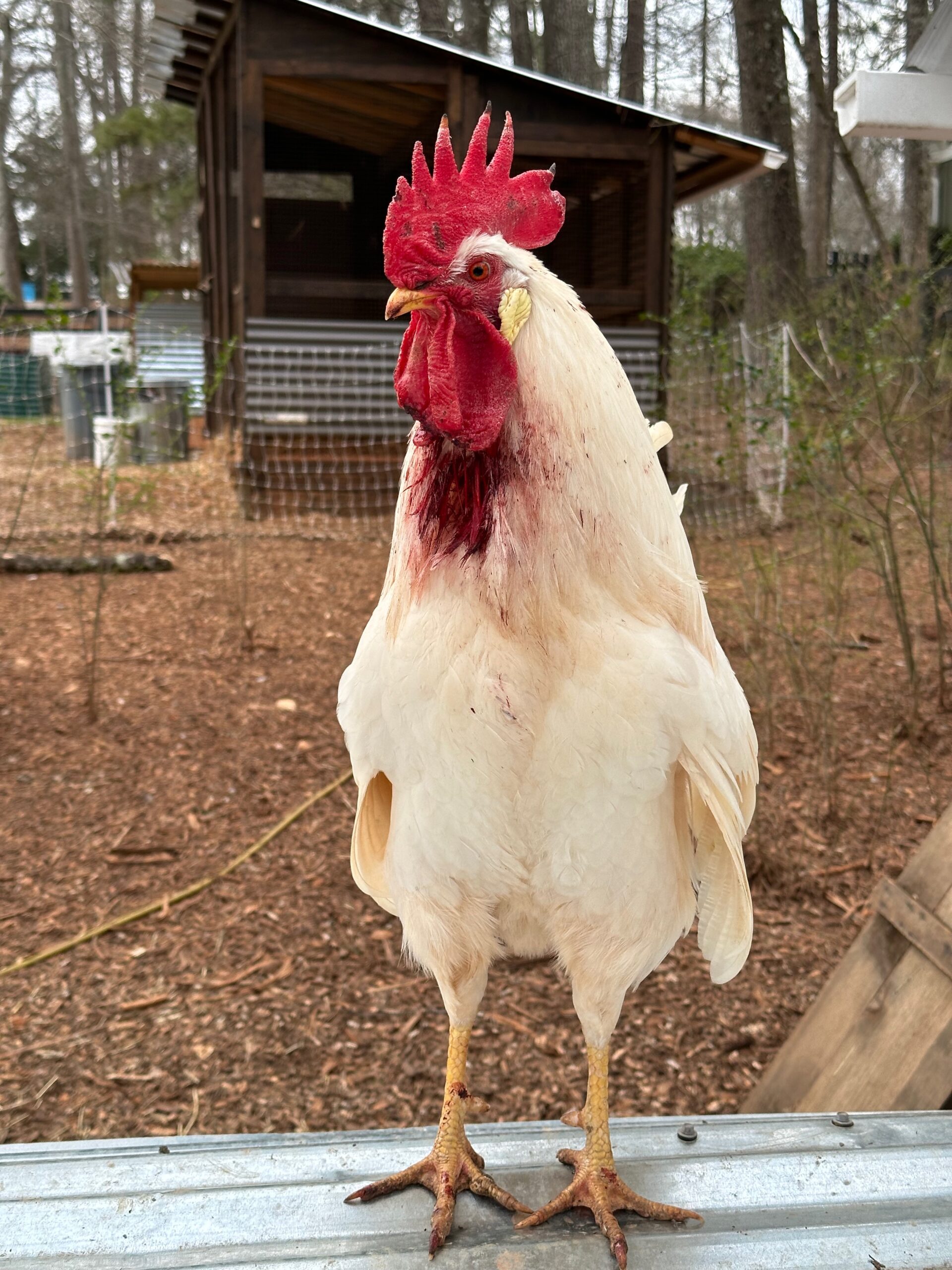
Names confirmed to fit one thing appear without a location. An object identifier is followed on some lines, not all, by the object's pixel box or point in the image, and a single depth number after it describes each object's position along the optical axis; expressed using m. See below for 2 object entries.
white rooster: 1.63
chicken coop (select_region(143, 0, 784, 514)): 8.91
